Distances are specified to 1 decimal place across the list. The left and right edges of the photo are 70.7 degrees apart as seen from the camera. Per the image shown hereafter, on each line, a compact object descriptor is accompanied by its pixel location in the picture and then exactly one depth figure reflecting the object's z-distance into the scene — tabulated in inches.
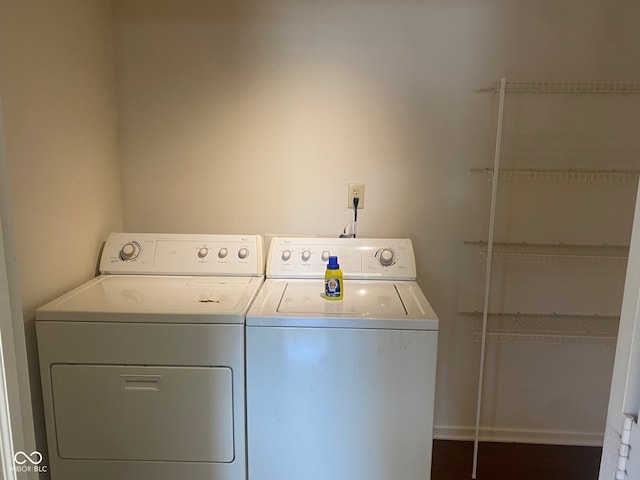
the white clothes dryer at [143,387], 56.1
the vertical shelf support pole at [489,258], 69.6
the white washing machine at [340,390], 55.9
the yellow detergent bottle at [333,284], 63.8
